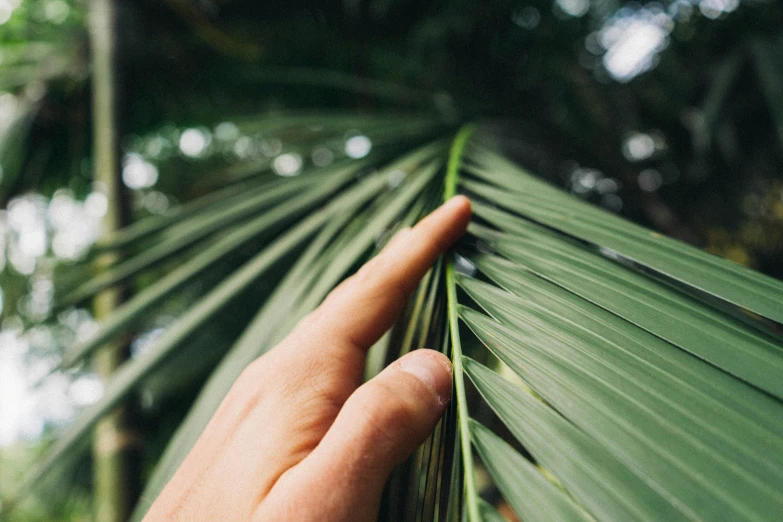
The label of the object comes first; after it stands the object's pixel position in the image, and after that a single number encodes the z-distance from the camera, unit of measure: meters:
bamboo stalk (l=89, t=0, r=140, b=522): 0.70
